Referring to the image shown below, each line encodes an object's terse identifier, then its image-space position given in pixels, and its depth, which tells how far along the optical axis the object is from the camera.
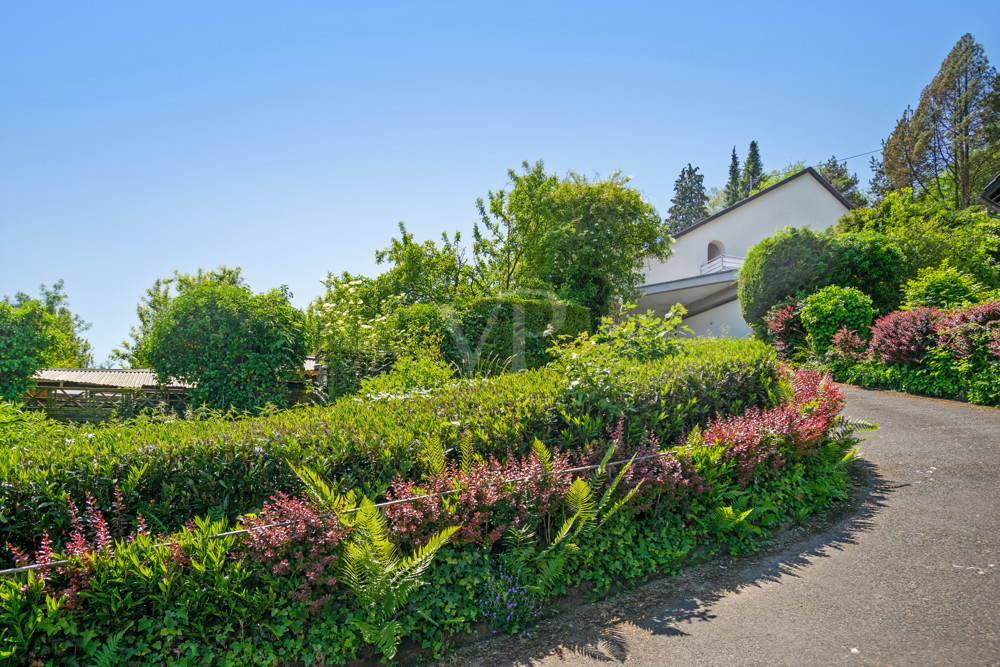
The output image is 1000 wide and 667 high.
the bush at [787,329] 12.45
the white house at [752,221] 24.17
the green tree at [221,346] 7.69
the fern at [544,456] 3.44
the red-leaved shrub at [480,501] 3.05
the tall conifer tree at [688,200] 54.16
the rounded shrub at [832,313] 10.80
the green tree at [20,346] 9.23
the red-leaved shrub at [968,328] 7.66
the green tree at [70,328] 27.86
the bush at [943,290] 10.42
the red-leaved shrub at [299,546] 2.72
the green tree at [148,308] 8.19
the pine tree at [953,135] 24.41
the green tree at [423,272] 15.27
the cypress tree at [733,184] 56.67
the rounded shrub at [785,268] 13.64
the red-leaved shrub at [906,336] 8.60
